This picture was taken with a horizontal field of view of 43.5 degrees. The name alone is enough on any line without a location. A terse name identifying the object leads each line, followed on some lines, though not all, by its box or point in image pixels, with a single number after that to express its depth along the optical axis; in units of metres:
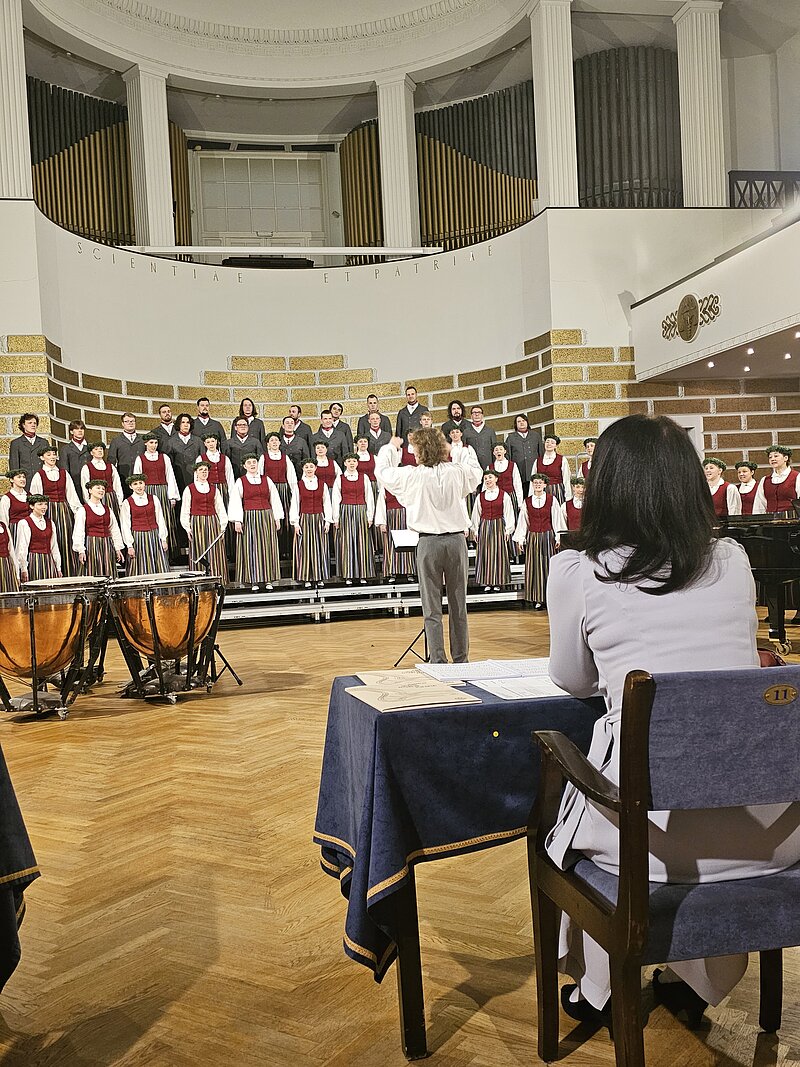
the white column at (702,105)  12.67
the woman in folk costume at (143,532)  9.48
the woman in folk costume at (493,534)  10.38
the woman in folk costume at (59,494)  9.45
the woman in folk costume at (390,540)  10.05
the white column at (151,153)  13.35
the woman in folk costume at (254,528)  9.88
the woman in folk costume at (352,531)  10.14
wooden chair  1.34
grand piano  6.13
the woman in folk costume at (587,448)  10.34
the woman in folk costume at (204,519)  9.80
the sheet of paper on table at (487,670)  2.06
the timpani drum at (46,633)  5.22
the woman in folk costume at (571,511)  10.35
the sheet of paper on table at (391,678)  1.97
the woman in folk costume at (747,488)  10.02
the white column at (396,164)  14.04
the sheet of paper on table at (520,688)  1.86
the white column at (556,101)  12.42
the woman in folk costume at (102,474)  9.70
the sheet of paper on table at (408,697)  1.76
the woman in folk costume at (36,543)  8.76
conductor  5.25
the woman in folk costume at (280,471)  10.21
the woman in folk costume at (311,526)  10.04
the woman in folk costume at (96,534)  9.14
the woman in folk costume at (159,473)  10.27
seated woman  1.50
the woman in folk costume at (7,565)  8.69
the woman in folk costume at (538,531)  10.22
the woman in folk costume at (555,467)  10.74
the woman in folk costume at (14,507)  8.81
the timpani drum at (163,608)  5.53
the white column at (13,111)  11.15
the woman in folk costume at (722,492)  9.65
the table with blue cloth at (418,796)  1.70
